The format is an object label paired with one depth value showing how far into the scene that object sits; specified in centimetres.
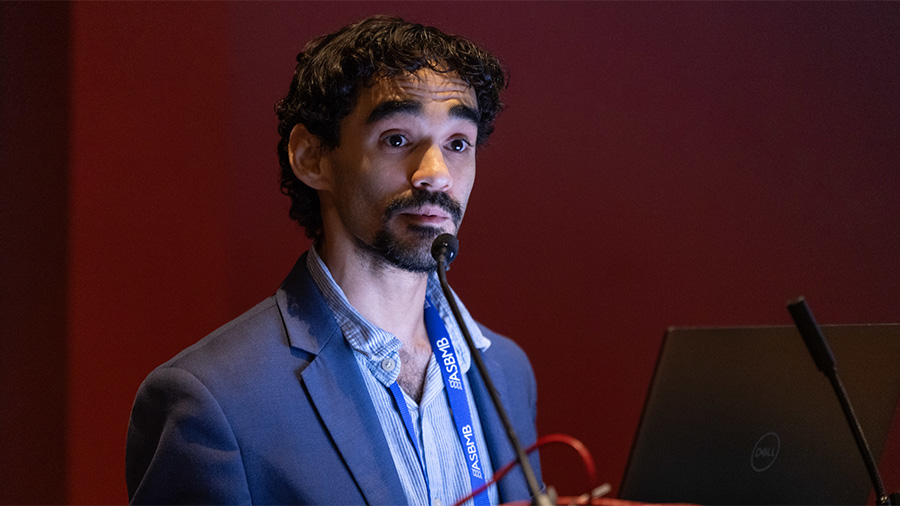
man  308
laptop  295
